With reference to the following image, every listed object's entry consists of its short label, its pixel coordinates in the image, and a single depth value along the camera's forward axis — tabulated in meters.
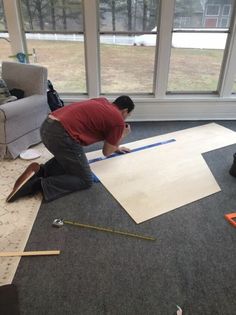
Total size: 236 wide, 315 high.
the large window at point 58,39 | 3.13
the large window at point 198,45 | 3.17
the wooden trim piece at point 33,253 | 1.56
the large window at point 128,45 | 3.16
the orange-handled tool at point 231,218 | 1.82
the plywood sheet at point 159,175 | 2.03
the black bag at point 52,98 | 3.10
